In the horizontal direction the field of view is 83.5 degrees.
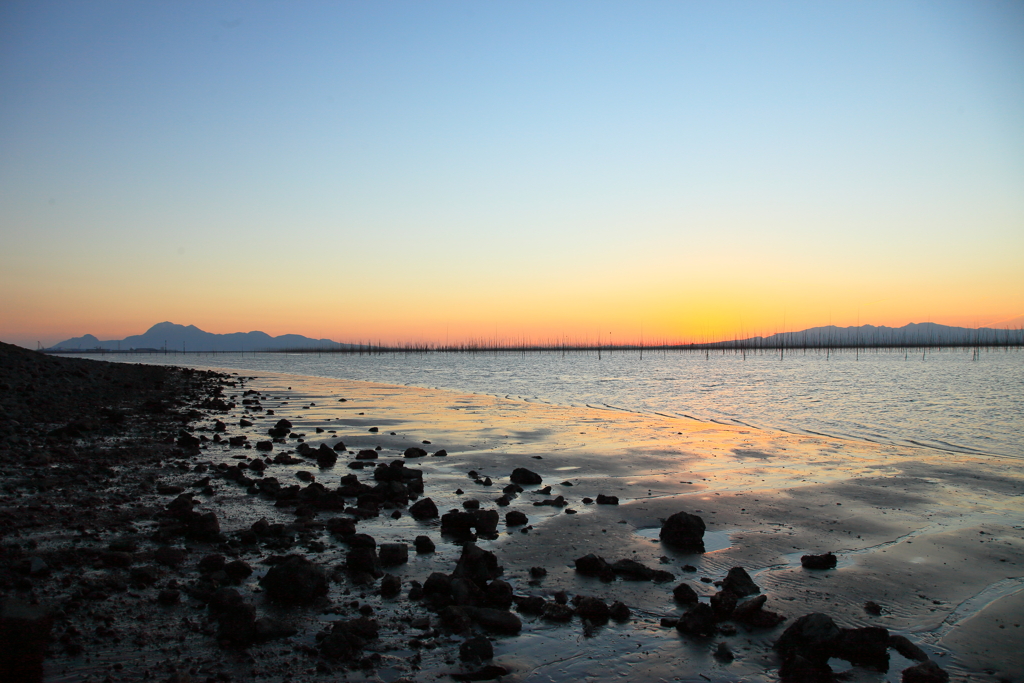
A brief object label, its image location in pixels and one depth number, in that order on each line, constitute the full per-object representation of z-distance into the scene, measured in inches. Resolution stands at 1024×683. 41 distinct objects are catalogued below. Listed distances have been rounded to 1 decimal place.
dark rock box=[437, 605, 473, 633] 213.5
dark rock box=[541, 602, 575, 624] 224.5
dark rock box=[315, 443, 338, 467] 513.3
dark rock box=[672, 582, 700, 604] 239.9
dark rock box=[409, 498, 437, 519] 356.2
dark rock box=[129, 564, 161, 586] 238.2
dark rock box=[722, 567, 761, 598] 246.1
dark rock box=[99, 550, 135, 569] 253.1
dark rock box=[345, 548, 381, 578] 259.6
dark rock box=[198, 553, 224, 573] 252.2
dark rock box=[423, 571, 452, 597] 237.6
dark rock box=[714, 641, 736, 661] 200.5
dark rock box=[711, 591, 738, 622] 226.8
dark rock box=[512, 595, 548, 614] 231.0
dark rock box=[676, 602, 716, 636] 215.3
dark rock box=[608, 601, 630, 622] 227.0
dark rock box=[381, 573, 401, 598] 239.3
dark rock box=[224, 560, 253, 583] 245.9
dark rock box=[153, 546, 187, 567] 259.3
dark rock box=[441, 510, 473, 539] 327.9
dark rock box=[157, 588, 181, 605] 221.6
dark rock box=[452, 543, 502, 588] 250.1
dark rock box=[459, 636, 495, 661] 193.2
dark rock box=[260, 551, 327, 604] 228.7
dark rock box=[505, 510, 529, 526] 343.9
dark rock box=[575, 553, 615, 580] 266.5
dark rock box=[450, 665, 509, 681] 182.4
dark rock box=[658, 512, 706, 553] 306.5
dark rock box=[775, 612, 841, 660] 199.5
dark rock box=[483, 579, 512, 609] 234.5
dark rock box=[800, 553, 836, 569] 281.1
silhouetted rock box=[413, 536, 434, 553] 291.0
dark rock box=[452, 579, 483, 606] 231.6
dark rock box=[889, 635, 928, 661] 202.1
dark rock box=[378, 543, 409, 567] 273.9
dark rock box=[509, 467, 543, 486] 453.4
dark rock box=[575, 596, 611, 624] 226.2
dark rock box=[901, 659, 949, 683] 187.0
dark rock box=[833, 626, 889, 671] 198.5
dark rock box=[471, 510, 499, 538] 326.0
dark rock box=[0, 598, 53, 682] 161.6
